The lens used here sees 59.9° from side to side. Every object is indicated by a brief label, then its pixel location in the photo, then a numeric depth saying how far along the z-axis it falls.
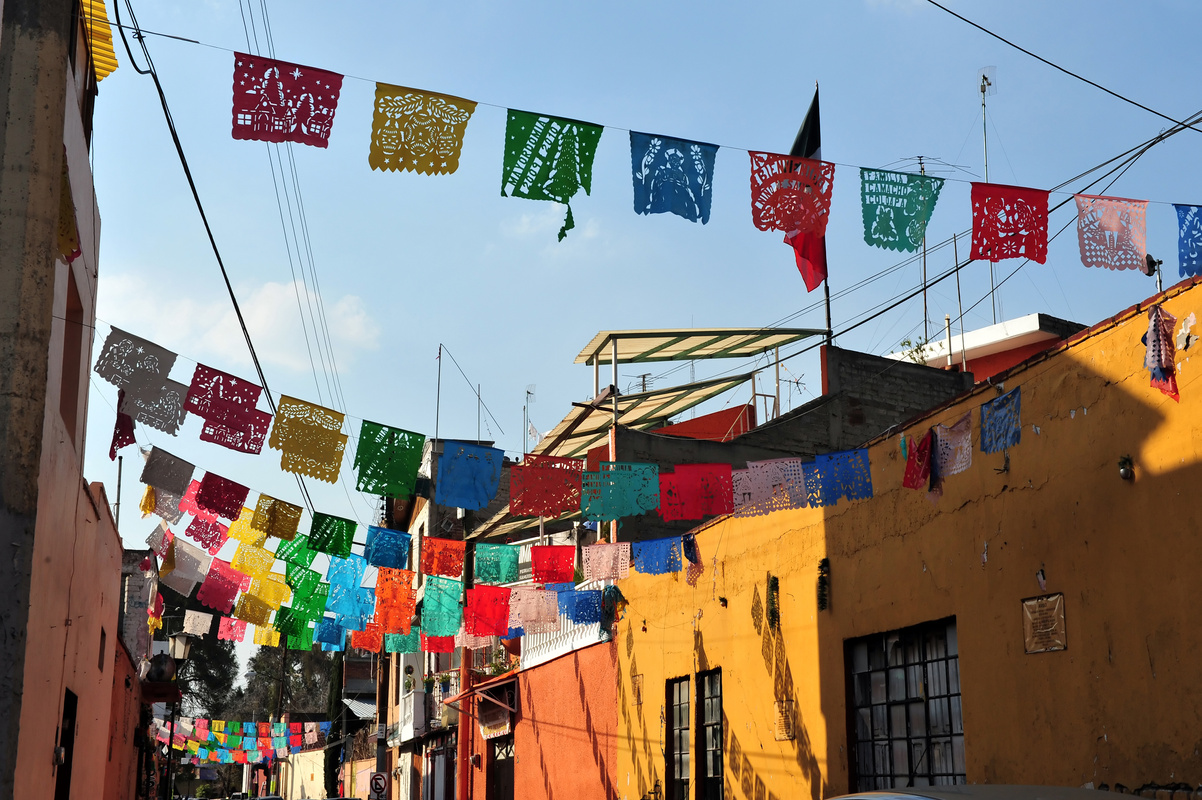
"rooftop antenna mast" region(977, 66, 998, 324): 19.44
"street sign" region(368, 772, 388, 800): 25.03
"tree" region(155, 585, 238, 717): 56.31
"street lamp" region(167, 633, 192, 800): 22.22
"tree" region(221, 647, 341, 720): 65.06
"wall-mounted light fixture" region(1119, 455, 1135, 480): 7.02
